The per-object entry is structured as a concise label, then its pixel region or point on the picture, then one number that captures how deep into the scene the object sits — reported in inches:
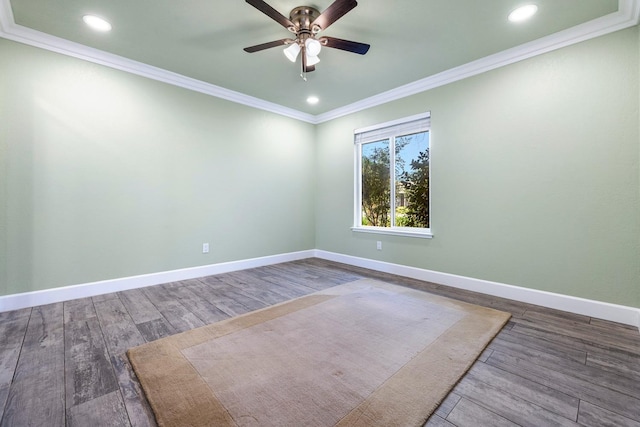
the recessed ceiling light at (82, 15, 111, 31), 91.9
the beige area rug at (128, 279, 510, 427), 50.6
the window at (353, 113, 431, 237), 143.8
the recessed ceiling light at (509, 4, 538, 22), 85.2
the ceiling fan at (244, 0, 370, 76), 80.8
